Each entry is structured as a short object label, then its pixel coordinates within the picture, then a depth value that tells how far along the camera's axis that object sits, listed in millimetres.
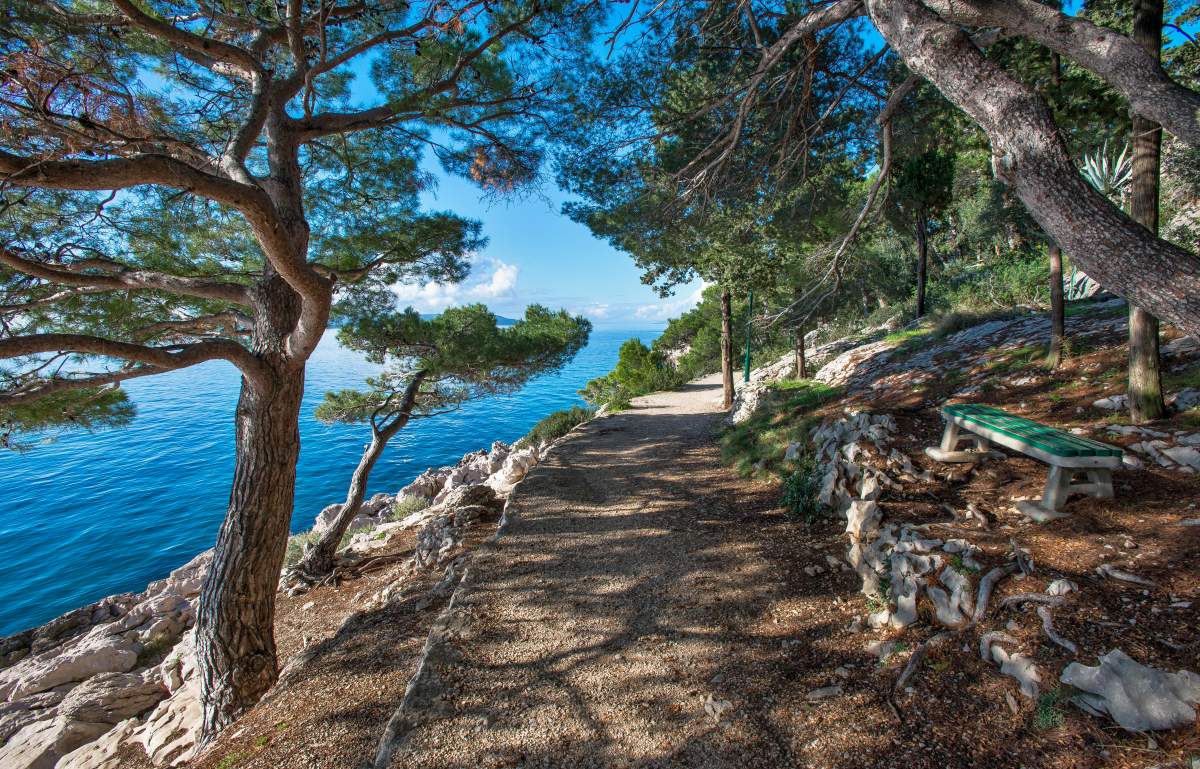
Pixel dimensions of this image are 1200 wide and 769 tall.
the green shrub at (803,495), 4176
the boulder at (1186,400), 3559
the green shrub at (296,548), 7518
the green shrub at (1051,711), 1688
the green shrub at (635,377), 19516
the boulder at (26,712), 4762
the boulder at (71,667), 5574
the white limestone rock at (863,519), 3297
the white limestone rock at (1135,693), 1552
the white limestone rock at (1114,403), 3844
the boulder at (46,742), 4070
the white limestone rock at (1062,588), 2158
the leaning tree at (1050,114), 1633
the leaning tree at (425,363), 6348
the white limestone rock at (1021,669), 1842
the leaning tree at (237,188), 2404
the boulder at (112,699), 4617
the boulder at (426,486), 11969
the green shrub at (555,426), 11648
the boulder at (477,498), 6314
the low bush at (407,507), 10078
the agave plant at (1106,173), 9906
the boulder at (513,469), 8585
